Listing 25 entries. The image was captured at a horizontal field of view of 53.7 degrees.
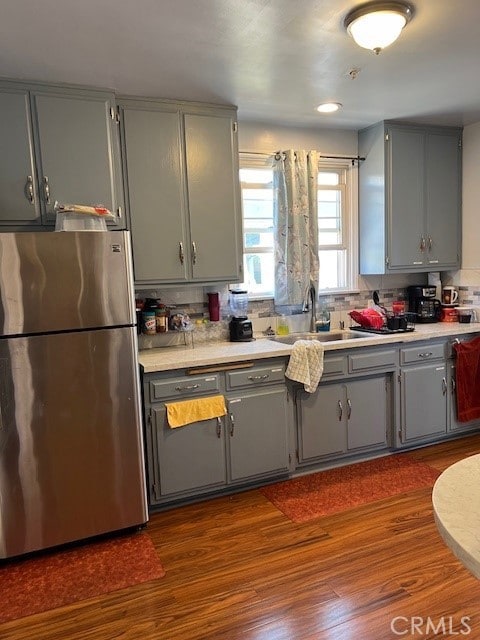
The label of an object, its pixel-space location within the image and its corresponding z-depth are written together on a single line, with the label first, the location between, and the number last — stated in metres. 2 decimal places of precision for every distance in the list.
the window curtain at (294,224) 3.49
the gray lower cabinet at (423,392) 3.41
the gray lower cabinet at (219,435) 2.70
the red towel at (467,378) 3.57
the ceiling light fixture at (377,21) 1.91
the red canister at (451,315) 3.98
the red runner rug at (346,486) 2.78
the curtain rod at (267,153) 3.48
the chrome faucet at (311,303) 3.61
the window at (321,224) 3.57
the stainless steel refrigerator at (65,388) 2.23
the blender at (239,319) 3.34
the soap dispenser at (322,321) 3.73
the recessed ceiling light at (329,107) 3.14
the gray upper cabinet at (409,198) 3.68
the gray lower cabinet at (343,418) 3.11
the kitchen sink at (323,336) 3.56
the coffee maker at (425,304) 4.00
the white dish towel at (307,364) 2.96
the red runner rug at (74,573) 2.07
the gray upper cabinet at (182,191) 2.87
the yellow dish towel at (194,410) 2.69
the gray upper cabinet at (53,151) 2.50
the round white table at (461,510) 0.83
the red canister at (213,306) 3.35
